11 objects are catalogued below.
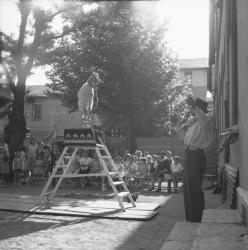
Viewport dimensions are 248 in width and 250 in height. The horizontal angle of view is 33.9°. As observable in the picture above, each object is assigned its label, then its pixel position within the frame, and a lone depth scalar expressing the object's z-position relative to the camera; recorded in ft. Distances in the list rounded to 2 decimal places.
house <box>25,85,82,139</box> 129.90
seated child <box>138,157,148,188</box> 47.25
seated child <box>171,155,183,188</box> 44.71
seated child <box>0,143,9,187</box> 50.44
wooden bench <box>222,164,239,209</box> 18.85
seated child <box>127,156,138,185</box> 47.59
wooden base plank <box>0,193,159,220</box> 23.55
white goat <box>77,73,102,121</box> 27.45
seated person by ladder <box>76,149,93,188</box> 48.52
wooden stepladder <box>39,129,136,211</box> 25.39
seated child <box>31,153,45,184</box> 51.44
